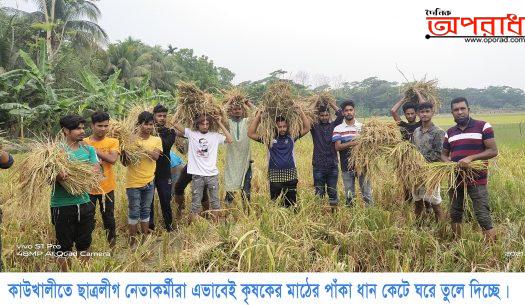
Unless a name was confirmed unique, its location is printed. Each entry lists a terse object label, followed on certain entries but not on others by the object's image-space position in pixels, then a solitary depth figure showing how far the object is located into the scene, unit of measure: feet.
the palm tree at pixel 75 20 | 66.33
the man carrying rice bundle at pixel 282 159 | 13.91
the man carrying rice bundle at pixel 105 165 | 11.46
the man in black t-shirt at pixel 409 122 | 14.15
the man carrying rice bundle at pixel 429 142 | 13.03
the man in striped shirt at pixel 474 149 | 11.44
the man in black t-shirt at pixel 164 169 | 13.61
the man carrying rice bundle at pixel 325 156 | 14.43
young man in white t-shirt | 13.69
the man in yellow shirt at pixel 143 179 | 12.66
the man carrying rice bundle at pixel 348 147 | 14.40
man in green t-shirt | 10.19
